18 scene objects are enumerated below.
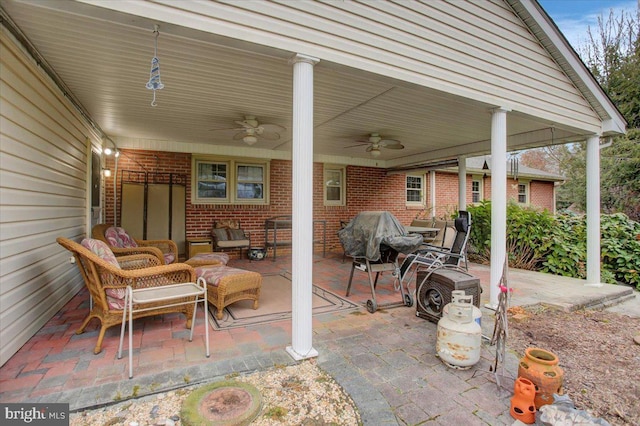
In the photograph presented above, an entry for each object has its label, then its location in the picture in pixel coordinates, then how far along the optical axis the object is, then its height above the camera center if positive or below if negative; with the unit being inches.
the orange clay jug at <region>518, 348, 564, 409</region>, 76.4 -39.6
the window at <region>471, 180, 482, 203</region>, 466.9 +39.1
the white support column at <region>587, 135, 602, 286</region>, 200.7 +3.4
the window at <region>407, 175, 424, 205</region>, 406.9 +34.4
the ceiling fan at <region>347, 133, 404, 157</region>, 227.9 +54.0
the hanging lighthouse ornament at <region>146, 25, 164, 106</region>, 86.4 +38.2
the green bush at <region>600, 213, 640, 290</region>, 217.6 -22.3
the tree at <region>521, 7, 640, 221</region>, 391.5 +135.1
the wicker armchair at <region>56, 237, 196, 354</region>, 100.7 -22.5
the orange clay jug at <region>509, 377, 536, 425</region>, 72.9 -44.1
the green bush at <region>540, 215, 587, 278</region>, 230.2 -24.1
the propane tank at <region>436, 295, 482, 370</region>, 93.9 -37.0
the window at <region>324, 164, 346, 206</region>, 345.1 +33.4
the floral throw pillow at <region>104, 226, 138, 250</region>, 171.3 -13.7
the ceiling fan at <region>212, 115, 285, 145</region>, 187.5 +52.8
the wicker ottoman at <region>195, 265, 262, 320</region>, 131.8 -31.1
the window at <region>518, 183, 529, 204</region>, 508.4 +39.0
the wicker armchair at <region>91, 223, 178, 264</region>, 163.6 -18.2
